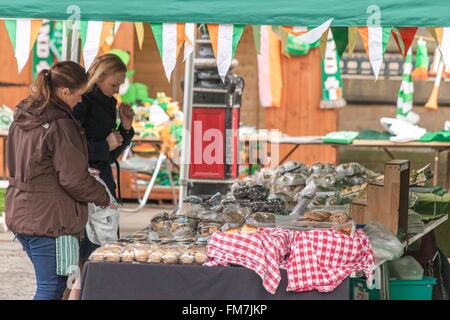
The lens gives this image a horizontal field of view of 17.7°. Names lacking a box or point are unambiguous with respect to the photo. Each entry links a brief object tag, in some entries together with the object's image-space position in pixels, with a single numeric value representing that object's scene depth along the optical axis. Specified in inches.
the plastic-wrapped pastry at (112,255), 299.5
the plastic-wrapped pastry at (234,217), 343.4
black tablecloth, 295.8
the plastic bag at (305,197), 379.3
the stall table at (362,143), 662.6
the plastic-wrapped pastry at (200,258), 299.5
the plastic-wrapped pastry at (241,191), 403.0
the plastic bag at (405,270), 359.4
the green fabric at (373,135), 672.3
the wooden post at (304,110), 765.7
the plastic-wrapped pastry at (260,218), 340.7
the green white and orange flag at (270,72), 752.1
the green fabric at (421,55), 745.5
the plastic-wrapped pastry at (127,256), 300.2
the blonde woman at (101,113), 374.1
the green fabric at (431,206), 390.3
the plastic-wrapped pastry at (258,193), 399.7
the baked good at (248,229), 317.5
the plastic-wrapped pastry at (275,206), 373.9
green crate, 352.9
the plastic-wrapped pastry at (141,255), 299.7
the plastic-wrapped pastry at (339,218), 336.6
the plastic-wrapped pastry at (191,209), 364.8
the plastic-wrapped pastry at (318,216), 340.5
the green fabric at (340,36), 487.7
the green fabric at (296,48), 758.2
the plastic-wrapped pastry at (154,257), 299.1
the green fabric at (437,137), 661.3
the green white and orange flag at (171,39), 317.9
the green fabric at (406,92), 744.2
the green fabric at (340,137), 656.5
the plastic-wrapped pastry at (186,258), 299.5
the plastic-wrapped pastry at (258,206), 370.8
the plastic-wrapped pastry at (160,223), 349.7
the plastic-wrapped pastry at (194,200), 394.0
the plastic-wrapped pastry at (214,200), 389.9
